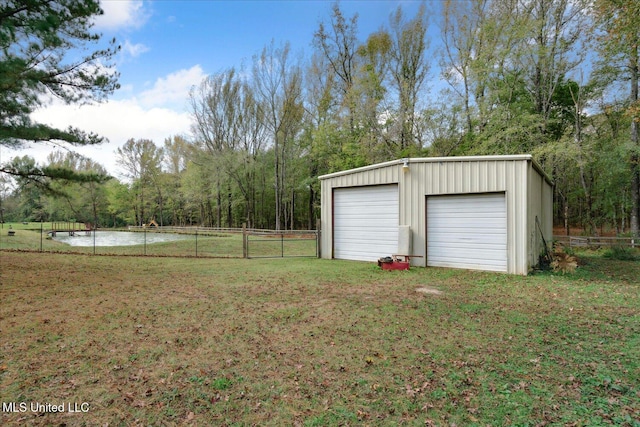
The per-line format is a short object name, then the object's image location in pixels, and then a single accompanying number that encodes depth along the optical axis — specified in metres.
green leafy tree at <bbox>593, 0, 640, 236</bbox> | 8.13
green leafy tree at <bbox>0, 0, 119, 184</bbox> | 6.16
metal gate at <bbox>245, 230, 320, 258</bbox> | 12.33
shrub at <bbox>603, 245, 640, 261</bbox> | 10.75
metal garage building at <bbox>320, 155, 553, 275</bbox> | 7.88
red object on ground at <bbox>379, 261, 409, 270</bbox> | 8.56
